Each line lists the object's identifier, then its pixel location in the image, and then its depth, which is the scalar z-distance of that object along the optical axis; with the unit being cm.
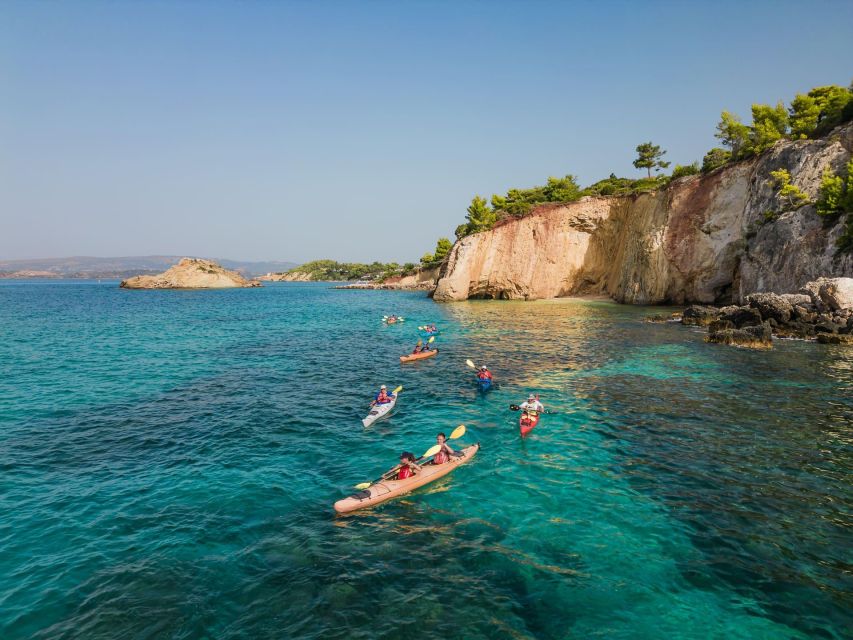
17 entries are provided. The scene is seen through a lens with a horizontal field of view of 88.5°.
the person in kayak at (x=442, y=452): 1586
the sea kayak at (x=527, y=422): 1906
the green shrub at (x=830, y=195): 3903
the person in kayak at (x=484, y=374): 2530
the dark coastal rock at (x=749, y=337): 3412
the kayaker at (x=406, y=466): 1461
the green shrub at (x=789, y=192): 4347
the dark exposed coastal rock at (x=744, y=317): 3909
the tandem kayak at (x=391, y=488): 1319
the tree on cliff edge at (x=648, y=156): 7669
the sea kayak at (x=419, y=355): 3356
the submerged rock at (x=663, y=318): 4932
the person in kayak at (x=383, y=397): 2198
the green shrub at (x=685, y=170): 6234
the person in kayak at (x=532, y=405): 2033
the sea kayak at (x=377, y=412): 2028
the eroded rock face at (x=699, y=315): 4528
